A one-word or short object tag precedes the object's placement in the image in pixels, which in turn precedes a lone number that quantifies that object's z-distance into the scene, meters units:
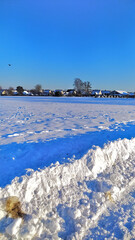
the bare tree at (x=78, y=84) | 87.44
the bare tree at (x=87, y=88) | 85.75
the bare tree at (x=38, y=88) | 92.93
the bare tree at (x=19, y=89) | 86.62
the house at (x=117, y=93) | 76.07
